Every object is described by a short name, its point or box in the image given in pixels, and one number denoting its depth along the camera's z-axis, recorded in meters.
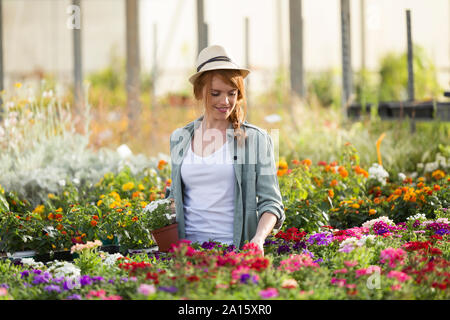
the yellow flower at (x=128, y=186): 8.66
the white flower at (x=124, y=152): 10.84
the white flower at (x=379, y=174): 9.04
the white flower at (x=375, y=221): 6.59
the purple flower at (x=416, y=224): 6.46
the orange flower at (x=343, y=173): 8.51
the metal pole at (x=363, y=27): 27.19
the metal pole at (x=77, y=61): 18.17
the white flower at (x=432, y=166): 9.82
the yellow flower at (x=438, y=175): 8.82
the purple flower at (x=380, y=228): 6.36
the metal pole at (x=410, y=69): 12.71
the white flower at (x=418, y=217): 6.66
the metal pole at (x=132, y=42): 19.31
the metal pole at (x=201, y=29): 13.96
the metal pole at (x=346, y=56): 14.62
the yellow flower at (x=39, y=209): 8.10
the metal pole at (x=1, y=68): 21.33
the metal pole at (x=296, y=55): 15.13
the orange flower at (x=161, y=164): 9.38
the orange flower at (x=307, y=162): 8.32
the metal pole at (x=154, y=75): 16.89
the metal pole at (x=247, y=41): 15.56
